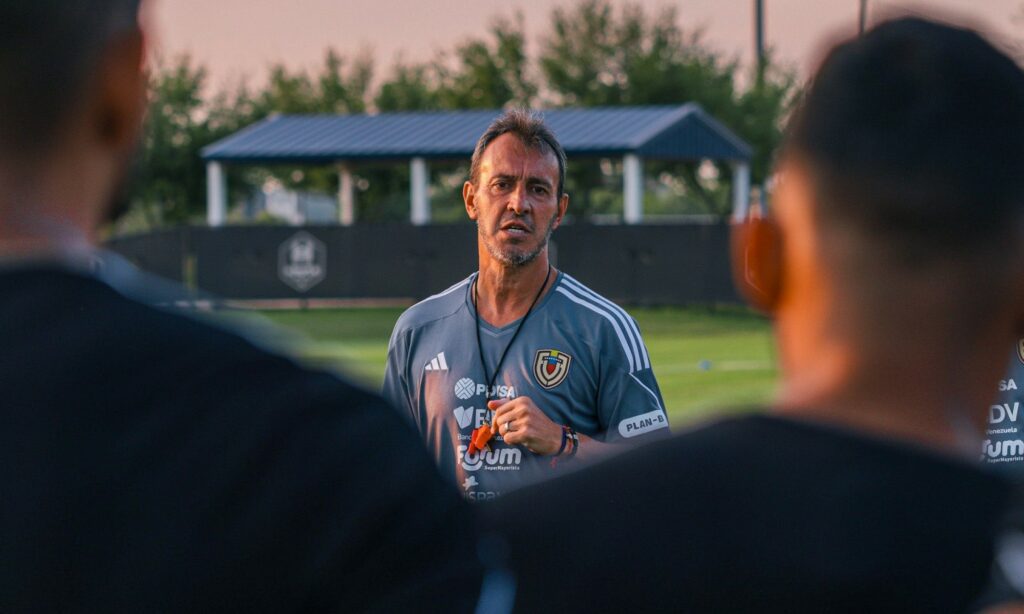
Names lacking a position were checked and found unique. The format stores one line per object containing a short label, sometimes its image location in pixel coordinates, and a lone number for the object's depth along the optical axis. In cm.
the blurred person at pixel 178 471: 152
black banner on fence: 2917
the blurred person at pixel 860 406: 149
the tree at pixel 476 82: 6075
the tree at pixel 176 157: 5722
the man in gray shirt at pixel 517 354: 543
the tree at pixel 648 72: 5856
